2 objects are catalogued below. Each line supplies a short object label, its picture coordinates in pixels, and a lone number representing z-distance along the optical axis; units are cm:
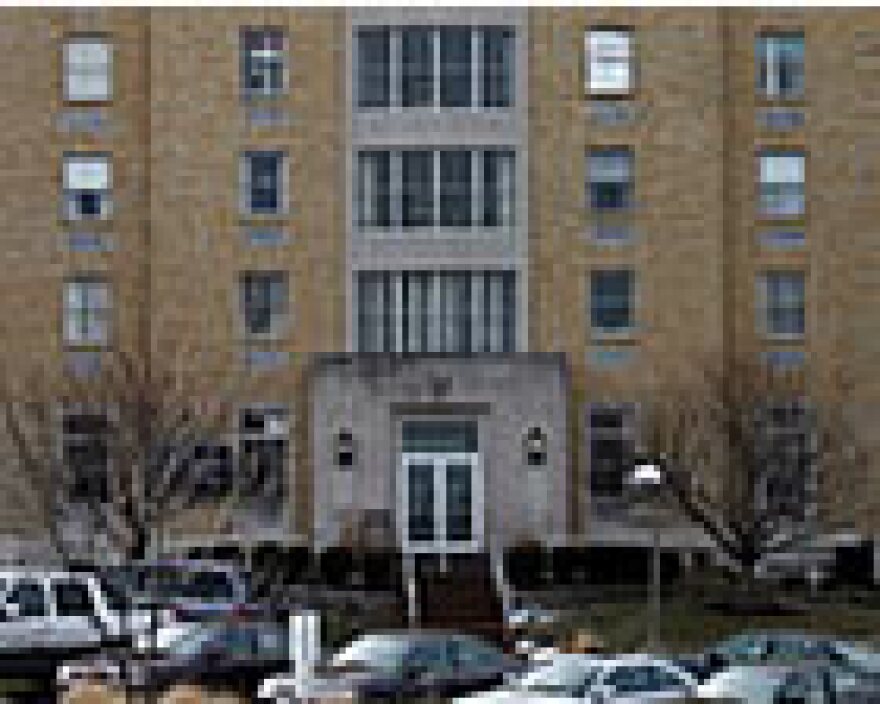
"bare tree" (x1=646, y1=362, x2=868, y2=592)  5347
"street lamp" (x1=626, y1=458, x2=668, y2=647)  4397
